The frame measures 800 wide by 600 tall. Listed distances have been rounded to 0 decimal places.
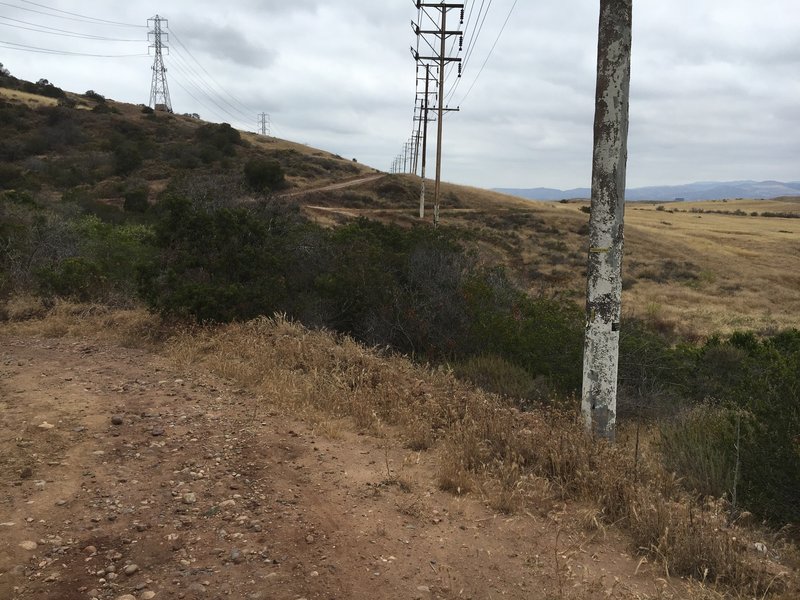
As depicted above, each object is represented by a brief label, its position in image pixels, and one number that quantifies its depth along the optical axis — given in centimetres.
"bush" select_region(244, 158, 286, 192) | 3784
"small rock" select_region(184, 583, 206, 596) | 292
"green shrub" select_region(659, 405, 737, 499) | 446
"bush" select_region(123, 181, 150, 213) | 2514
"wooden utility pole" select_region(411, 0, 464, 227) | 3066
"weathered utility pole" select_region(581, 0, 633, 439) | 475
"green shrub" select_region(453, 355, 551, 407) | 695
